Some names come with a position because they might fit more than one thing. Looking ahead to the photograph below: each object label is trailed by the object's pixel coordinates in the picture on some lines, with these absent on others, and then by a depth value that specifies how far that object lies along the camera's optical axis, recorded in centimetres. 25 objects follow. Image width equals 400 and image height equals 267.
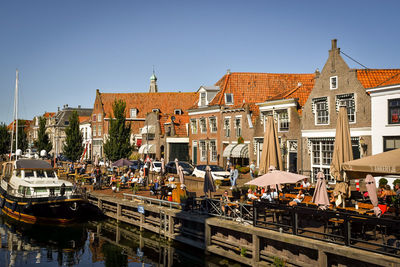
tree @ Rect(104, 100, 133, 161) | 4519
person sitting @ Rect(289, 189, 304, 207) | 1717
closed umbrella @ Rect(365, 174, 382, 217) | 1359
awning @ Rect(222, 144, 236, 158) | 3988
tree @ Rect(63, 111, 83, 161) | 5519
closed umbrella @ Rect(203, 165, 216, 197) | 2059
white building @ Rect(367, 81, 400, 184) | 2522
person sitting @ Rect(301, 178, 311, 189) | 2343
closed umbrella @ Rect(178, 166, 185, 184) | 2448
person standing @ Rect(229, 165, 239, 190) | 2876
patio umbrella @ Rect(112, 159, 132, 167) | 3562
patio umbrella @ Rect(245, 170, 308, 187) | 1755
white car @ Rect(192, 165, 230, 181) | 3218
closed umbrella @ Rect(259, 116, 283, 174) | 2197
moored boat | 2662
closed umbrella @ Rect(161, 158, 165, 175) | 3175
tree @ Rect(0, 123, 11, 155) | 7356
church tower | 10962
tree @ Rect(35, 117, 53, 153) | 6904
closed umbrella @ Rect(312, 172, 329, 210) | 1515
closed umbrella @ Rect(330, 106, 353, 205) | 1680
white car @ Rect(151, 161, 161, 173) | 3971
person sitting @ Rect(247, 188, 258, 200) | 1961
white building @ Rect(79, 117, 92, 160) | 7656
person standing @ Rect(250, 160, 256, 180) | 3194
